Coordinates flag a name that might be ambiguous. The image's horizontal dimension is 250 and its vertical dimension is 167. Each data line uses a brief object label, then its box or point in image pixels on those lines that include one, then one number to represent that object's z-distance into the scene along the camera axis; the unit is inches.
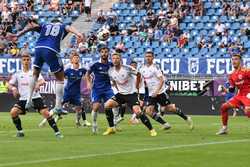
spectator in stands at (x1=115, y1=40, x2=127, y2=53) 1535.1
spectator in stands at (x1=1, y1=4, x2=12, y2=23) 1780.5
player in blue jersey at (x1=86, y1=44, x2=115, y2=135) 824.9
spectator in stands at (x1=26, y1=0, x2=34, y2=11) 1839.3
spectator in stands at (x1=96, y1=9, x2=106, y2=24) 1689.2
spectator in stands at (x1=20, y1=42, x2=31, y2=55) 1616.0
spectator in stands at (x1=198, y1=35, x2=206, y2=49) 1478.8
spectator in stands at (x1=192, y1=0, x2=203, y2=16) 1598.2
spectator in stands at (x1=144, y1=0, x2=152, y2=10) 1679.4
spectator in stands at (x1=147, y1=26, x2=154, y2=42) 1578.5
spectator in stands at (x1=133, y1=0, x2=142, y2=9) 1706.4
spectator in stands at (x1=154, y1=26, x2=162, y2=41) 1576.0
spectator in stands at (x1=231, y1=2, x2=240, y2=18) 1549.0
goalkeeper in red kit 770.8
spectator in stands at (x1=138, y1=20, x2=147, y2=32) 1616.6
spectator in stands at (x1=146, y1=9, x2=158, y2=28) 1612.9
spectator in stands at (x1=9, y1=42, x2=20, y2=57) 1566.7
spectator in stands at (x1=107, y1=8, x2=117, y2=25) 1679.4
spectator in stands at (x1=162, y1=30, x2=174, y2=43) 1550.2
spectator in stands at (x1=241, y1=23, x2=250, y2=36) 1472.7
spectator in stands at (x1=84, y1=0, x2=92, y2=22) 1753.2
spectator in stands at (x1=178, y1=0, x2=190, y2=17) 1610.4
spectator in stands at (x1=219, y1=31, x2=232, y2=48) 1460.4
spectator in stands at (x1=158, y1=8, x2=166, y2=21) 1608.0
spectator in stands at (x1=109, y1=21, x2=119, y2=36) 1644.9
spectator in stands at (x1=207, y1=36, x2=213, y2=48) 1473.9
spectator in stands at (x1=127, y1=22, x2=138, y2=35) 1618.8
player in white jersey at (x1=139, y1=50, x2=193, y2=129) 872.3
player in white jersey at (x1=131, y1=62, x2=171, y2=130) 851.4
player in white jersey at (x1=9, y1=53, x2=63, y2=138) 732.7
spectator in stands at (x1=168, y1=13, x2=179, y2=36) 1557.6
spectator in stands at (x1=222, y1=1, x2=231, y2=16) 1565.0
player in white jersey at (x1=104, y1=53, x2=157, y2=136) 788.6
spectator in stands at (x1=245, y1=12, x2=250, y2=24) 1507.1
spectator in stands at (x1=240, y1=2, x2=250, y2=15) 1538.0
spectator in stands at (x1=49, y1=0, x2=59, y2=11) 1815.9
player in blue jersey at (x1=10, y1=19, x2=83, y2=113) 724.0
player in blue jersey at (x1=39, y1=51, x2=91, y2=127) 991.0
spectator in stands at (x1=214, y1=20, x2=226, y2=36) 1509.6
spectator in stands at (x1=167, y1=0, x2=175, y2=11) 1632.6
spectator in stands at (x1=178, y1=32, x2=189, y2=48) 1513.3
